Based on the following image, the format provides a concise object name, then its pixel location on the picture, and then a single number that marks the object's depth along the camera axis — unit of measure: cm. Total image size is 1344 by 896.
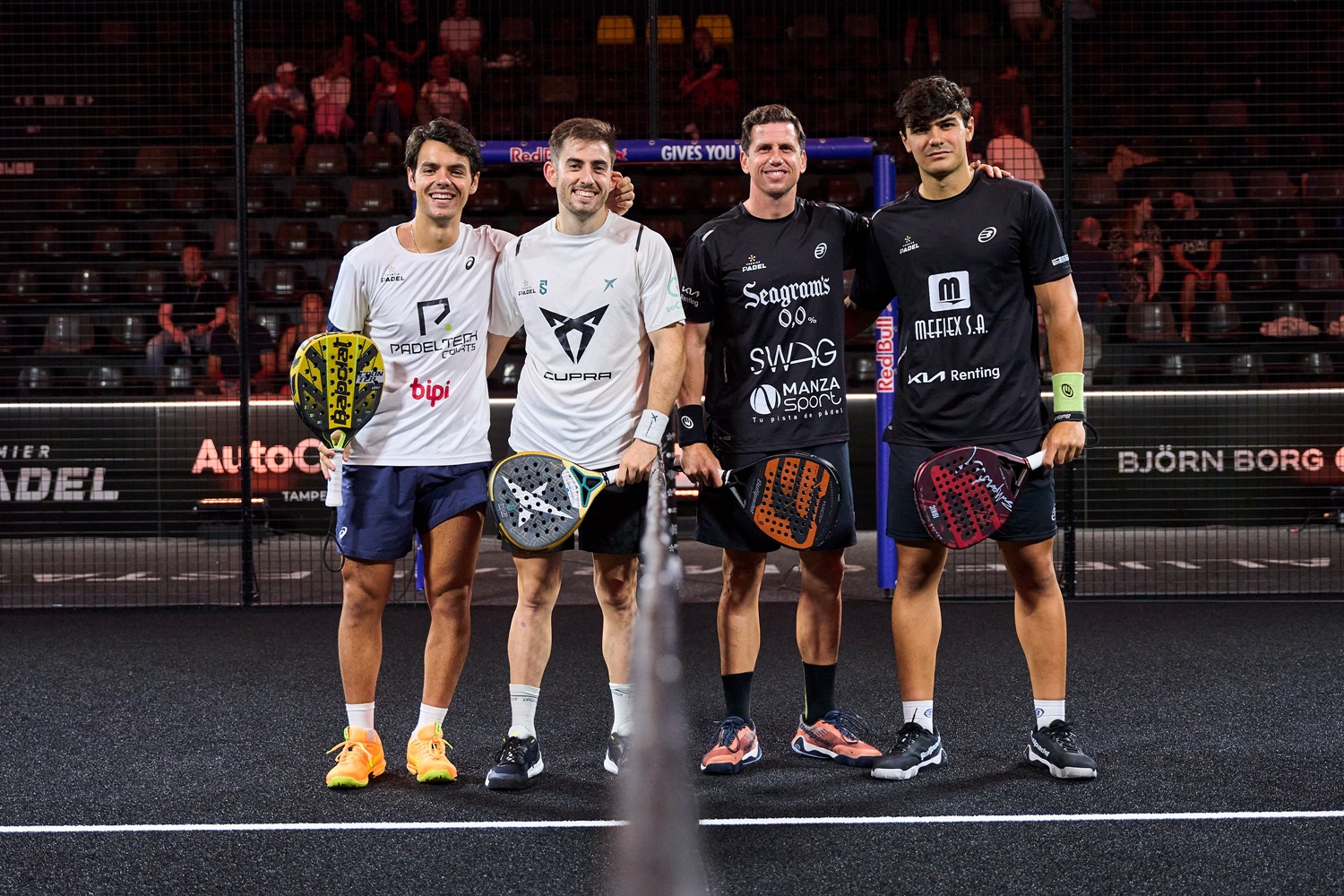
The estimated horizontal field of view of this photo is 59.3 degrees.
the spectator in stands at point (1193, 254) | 866
